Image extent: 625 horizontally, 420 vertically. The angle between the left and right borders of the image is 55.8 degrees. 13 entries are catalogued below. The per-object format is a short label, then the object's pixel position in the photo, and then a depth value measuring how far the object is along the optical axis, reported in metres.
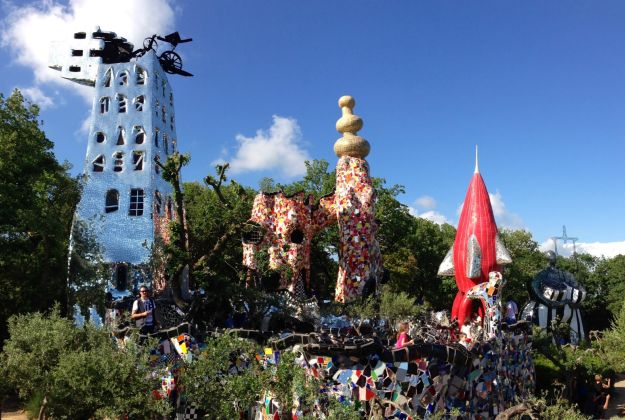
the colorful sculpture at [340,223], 14.05
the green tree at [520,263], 27.45
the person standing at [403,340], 7.41
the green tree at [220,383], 6.62
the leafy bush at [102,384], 6.57
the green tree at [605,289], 30.33
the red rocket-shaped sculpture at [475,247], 12.71
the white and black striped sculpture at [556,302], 20.64
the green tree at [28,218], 14.46
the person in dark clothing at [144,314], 8.70
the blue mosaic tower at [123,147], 15.00
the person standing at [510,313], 12.41
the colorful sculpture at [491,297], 10.40
